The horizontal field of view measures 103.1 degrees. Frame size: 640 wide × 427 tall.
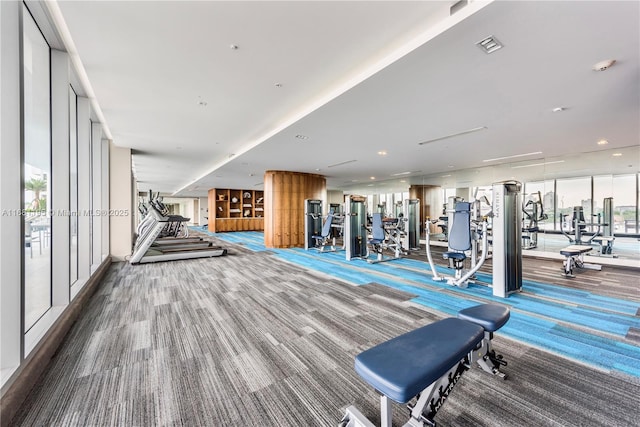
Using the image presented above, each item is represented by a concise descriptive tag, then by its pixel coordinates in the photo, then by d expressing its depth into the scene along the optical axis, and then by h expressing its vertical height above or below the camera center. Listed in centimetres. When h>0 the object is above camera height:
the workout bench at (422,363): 111 -73
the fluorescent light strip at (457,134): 488 +162
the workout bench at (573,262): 496 -106
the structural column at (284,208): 953 +17
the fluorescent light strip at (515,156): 676 +160
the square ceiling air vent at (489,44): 239 +163
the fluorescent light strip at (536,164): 744 +149
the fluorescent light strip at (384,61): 215 +171
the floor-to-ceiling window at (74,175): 381 +58
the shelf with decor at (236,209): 1579 +21
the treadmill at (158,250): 623 -108
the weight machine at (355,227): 693 -40
